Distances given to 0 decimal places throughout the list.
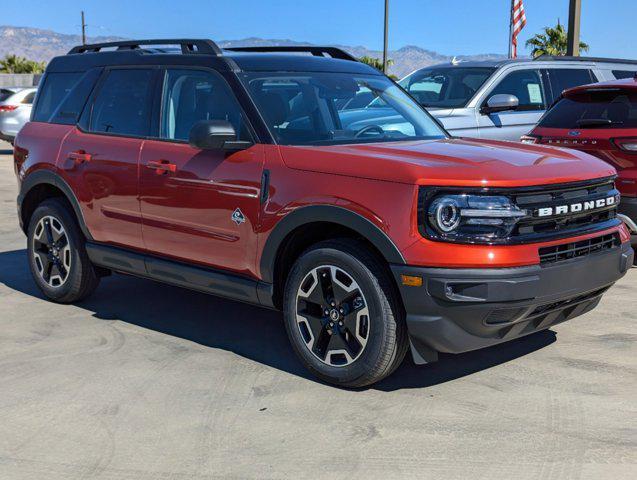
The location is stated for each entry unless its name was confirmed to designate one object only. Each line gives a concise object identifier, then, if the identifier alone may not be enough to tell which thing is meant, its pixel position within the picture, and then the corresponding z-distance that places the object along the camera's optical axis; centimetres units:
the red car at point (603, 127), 690
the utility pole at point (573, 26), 1448
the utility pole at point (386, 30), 3516
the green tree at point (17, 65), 6644
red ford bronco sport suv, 410
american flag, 2467
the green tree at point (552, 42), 5447
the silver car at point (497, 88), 969
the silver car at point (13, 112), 1948
